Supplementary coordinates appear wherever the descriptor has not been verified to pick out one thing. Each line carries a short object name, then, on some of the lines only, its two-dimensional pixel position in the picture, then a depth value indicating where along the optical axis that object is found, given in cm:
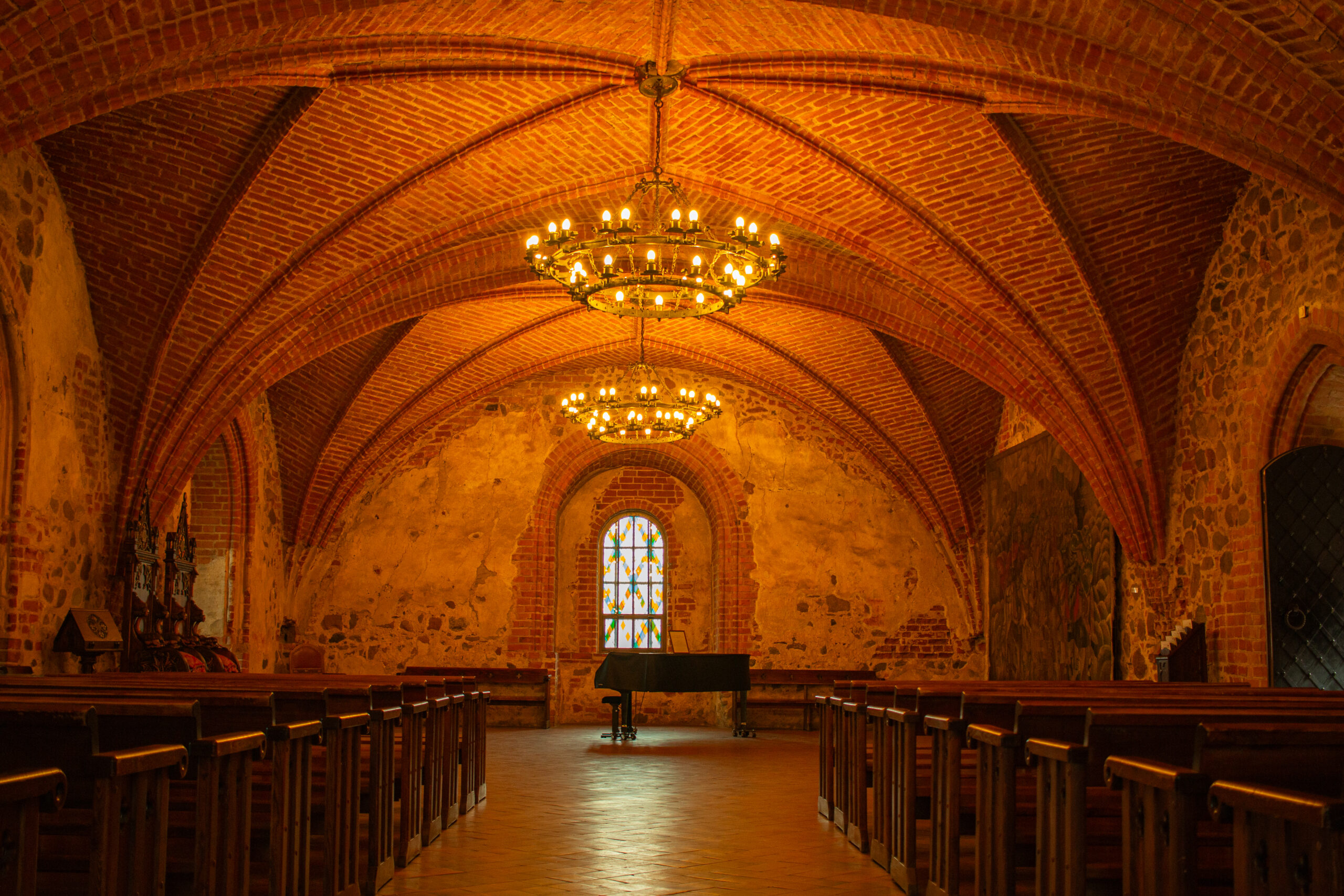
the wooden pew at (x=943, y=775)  459
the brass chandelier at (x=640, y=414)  1391
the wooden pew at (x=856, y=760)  628
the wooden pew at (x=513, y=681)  1652
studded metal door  927
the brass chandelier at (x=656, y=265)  841
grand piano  1321
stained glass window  1798
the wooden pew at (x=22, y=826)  232
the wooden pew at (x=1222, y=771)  284
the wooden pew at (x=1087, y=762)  338
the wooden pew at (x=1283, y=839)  215
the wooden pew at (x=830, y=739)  734
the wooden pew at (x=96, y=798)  284
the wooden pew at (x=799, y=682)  1656
